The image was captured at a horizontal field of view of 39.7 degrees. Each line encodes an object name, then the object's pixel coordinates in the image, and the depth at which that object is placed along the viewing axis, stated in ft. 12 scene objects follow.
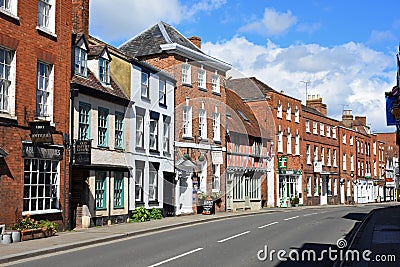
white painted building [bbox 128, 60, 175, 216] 90.53
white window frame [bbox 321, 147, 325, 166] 190.90
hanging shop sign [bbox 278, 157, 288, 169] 157.17
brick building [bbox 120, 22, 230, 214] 108.17
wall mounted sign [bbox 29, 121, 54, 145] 61.87
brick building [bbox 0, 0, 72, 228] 60.18
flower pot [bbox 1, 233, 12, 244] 55.06
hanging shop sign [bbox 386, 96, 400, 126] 68.18
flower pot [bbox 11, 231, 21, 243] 56.39
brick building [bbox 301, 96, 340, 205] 178.81
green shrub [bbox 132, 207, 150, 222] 88.02
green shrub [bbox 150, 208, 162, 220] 93.41
